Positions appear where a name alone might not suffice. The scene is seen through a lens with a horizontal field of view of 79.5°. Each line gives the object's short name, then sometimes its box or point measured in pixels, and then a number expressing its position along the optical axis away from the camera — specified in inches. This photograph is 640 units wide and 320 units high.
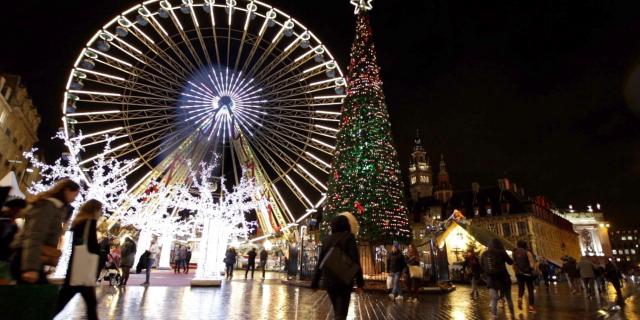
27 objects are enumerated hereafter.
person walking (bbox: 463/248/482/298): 519.4
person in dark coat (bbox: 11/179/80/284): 137.7
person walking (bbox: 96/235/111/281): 463.8
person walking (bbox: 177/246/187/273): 1007.0
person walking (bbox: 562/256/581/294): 656.4
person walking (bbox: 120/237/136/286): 509.4
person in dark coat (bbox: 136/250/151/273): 721.3
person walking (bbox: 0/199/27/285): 165.2
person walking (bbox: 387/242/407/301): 434.6
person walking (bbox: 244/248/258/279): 800.3
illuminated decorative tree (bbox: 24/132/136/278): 542.9
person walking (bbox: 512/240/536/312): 361.4
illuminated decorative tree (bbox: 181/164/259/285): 548.1
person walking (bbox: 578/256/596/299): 535.5
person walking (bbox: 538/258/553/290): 849.2
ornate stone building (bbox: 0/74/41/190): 1261.1
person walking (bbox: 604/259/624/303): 482.6
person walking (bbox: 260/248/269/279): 846.8
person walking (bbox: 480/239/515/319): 322.3
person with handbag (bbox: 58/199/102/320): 167.2
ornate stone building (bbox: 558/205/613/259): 3004.4
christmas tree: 650.8
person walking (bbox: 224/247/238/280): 757.9
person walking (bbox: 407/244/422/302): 459.0
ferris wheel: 904.3
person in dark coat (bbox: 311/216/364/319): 178.2
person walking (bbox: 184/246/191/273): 1035.9
